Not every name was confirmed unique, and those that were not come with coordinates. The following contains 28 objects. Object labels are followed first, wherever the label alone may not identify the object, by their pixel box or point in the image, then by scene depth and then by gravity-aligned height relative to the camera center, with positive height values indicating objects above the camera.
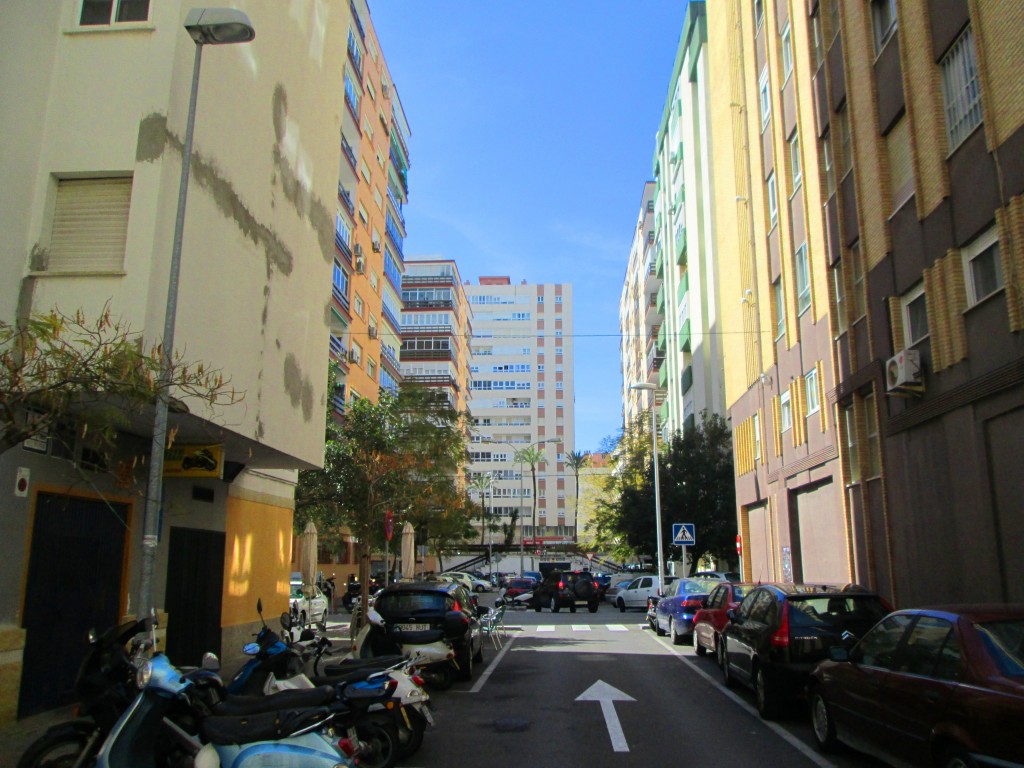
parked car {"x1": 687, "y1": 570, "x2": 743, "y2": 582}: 29.11 -0.13
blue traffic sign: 28.69 +1.19
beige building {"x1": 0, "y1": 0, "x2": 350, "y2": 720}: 10.67 +4.10
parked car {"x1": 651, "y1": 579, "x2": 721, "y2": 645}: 20.12 -0.82
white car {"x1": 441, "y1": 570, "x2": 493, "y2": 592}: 50.69 -0.92
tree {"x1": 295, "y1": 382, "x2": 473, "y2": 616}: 23.55 +2.89
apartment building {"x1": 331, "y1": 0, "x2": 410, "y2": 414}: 37.66 +16.81
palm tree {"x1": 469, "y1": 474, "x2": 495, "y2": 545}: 88.31 +9.08
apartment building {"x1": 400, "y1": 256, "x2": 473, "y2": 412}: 80.19 +22.83
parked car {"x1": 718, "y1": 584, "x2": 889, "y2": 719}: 10.02 -0.69
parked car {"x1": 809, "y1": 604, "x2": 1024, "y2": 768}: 5.50 -0.84
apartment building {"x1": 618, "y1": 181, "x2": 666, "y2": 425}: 68.94 +22.67
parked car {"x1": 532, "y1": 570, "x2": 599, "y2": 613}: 35.03 -0.93
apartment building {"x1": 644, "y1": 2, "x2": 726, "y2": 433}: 46.00 +18.87
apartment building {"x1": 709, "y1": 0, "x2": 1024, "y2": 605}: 12.88 +5.42
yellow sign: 12.84 +1.53
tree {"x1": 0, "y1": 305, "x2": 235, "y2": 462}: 6.61 +1.48
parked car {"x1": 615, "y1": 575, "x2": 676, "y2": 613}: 36.03 -0.94
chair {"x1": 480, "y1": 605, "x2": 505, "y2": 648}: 19.41 -1.21
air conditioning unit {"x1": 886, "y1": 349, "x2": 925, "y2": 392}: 15.23 +3.46
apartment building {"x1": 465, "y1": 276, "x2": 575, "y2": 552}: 105.69 +22.13
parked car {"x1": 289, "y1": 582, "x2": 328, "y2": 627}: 21.45 -0.96
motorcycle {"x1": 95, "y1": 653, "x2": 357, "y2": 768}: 5.97 -1.14
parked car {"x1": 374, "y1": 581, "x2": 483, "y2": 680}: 13.20 -0.66
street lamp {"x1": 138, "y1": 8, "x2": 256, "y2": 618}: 9.02 +3.15
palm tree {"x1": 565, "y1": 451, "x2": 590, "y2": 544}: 91.39 +11.65
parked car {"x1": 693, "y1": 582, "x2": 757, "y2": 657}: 15.62 -0.80
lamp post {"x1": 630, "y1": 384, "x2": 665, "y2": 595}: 32.16 +2.18
